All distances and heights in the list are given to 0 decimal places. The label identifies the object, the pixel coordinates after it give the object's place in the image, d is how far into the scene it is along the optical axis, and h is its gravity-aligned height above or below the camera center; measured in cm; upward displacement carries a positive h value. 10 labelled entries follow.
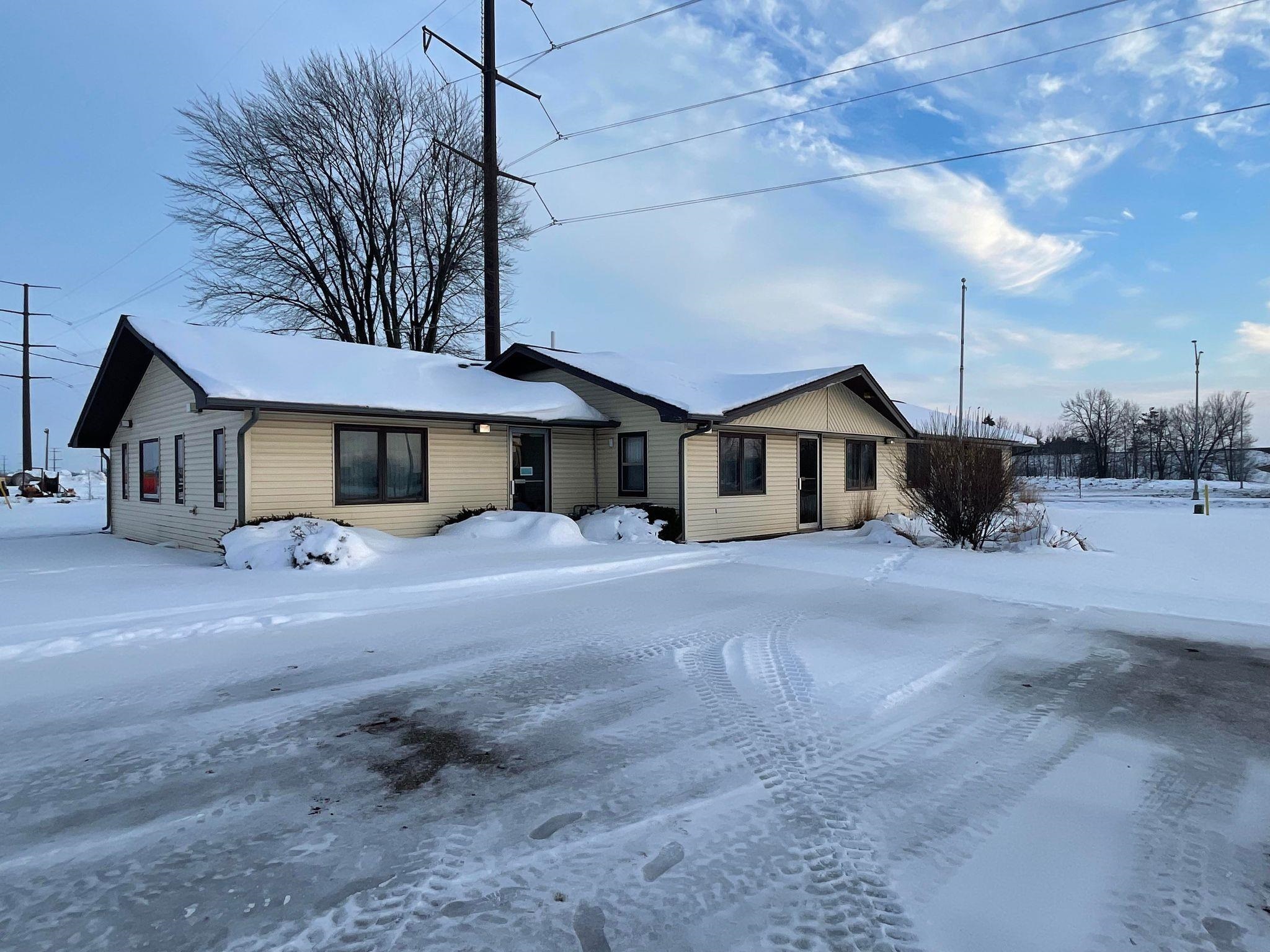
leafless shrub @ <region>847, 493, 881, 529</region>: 1720 -102
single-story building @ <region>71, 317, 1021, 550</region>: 1107 +69
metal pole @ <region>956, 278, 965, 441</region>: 2373 +312
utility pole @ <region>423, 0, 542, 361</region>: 1925 +820
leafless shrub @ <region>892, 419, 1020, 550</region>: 1233 -32
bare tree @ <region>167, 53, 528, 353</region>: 2281 +937
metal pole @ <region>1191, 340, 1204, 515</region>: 2222 -71
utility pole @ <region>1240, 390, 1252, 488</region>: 5525 +182
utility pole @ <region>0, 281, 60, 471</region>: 3456 +495
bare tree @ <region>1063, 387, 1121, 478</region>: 6109 +478
